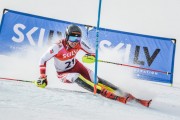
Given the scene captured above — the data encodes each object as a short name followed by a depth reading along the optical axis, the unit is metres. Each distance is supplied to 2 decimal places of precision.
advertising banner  14.98
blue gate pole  12.22
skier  12.10
